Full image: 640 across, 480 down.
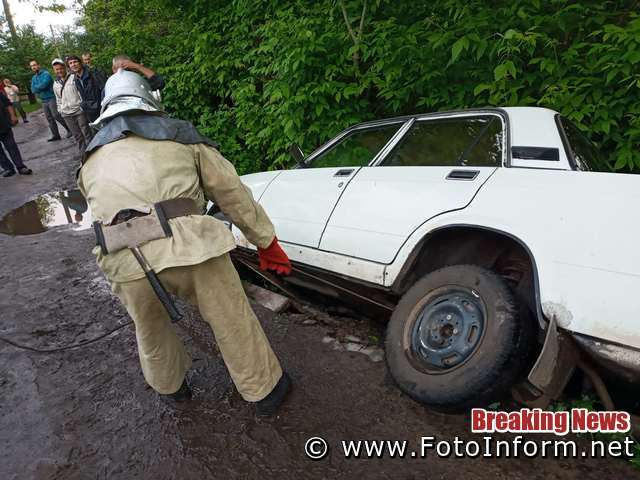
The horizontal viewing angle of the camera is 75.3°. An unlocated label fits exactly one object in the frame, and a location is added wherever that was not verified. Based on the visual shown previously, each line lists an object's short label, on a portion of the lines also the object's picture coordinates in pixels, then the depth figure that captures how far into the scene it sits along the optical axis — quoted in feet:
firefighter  6.19
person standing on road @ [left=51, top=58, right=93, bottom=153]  25.02
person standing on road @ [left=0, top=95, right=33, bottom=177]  25.02
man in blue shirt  33.06
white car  5.97
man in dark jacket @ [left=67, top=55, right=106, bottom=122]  24.77
